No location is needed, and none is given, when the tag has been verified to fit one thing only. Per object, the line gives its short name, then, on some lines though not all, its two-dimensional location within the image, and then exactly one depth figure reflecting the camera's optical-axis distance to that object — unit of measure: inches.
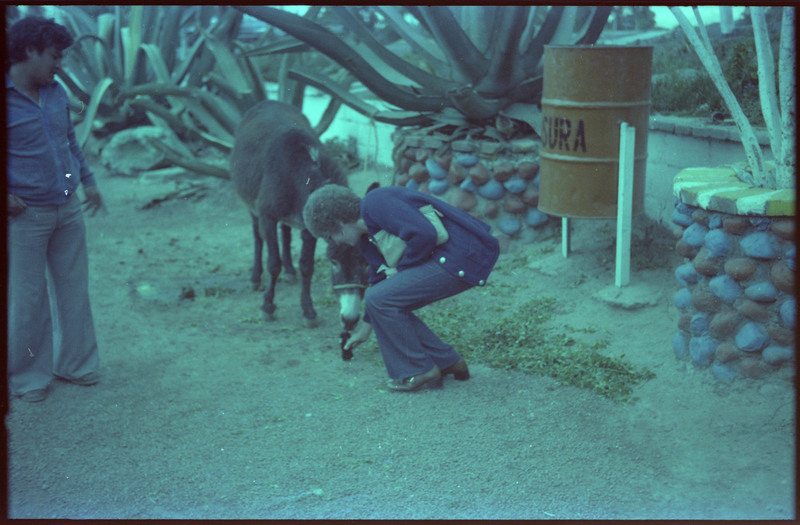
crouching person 157.5
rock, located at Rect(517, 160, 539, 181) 252.7
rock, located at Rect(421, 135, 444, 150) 267.7
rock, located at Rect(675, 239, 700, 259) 161.9
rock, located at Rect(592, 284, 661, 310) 195.9
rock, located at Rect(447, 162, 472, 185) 263.1
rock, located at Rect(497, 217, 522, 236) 259.8
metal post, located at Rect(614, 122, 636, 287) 200.5
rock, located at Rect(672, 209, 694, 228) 164.0
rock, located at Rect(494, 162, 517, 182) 255.0
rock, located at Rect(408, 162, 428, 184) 273.7
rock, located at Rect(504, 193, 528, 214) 257.4
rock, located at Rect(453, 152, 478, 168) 260.7
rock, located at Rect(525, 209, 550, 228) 256.2
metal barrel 202.5
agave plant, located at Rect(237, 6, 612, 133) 249.1
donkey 217.8
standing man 153.3
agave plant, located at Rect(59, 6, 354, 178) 331.3
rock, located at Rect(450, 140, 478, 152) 260.8
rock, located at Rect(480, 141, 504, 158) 258.2
